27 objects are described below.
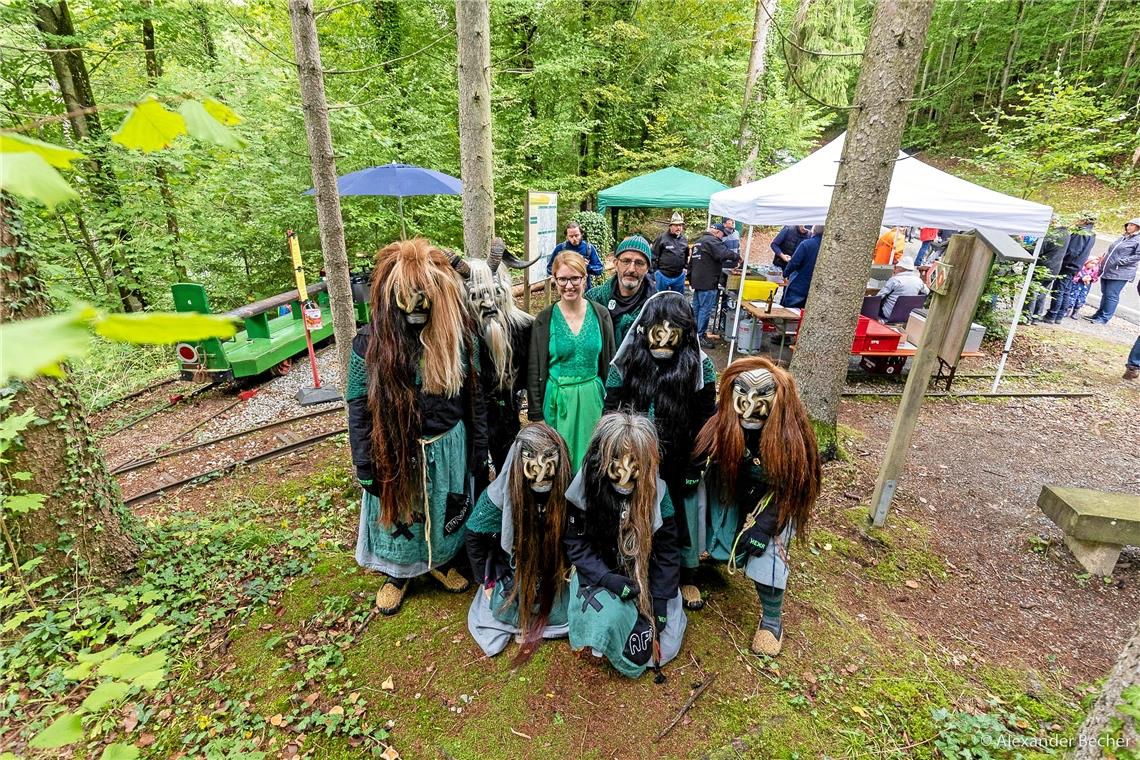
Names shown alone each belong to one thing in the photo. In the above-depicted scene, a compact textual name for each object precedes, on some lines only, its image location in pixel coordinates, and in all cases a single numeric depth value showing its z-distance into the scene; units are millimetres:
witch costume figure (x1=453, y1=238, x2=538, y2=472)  3129
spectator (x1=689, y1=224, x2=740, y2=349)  7484
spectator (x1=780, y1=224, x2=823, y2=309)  6555
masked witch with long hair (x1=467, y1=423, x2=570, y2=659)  2566
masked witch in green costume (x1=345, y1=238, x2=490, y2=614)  2564
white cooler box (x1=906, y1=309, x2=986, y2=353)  6500
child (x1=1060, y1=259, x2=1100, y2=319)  9414
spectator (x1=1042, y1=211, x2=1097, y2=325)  8891
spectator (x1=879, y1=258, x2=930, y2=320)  6906
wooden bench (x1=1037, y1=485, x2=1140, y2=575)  3322
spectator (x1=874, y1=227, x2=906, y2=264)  12289
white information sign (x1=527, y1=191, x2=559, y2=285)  6449
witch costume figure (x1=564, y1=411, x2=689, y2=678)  2480
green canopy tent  9445
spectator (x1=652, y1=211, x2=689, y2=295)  6676
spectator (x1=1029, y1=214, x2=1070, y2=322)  8312
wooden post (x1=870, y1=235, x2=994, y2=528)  3199
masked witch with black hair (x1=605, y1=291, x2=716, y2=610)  2834
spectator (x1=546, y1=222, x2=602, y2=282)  7016
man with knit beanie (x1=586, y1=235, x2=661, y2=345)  3416
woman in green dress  3213
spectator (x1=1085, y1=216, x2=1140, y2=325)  8289
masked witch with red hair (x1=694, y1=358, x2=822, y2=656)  2596
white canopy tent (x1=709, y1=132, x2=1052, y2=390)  5785
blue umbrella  7219
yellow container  8320
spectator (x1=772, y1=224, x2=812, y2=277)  8844
